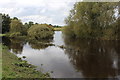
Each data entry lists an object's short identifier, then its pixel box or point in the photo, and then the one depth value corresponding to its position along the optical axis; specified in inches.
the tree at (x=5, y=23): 1240.5
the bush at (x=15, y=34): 1061.0
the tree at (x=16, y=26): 1080.3
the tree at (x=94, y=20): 792.6
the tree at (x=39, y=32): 890.4
